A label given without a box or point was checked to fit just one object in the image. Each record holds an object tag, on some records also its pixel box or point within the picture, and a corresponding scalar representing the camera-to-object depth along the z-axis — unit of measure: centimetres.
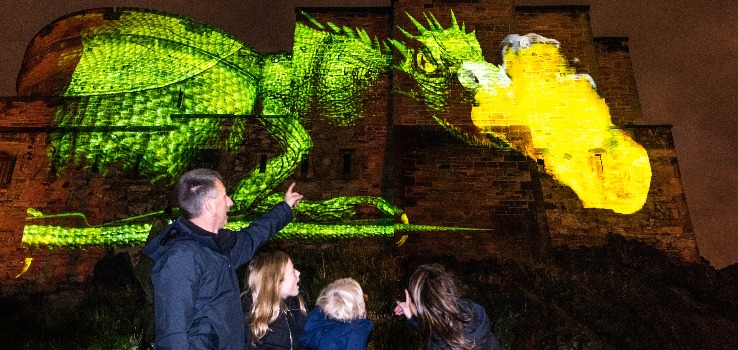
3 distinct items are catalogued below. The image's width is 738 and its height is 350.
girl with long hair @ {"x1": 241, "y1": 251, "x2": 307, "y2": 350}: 267
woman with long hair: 237
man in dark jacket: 208
